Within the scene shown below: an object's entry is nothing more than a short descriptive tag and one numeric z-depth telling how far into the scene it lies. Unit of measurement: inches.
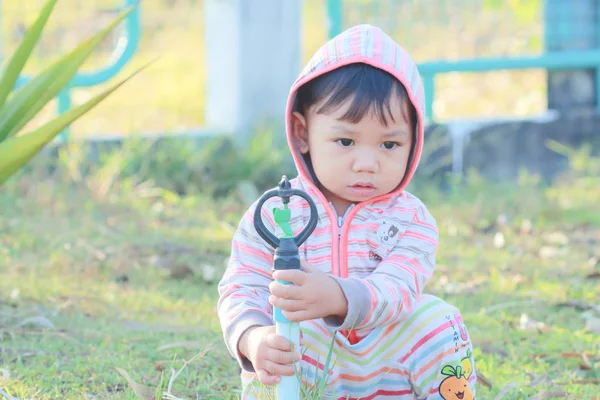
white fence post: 342.9
